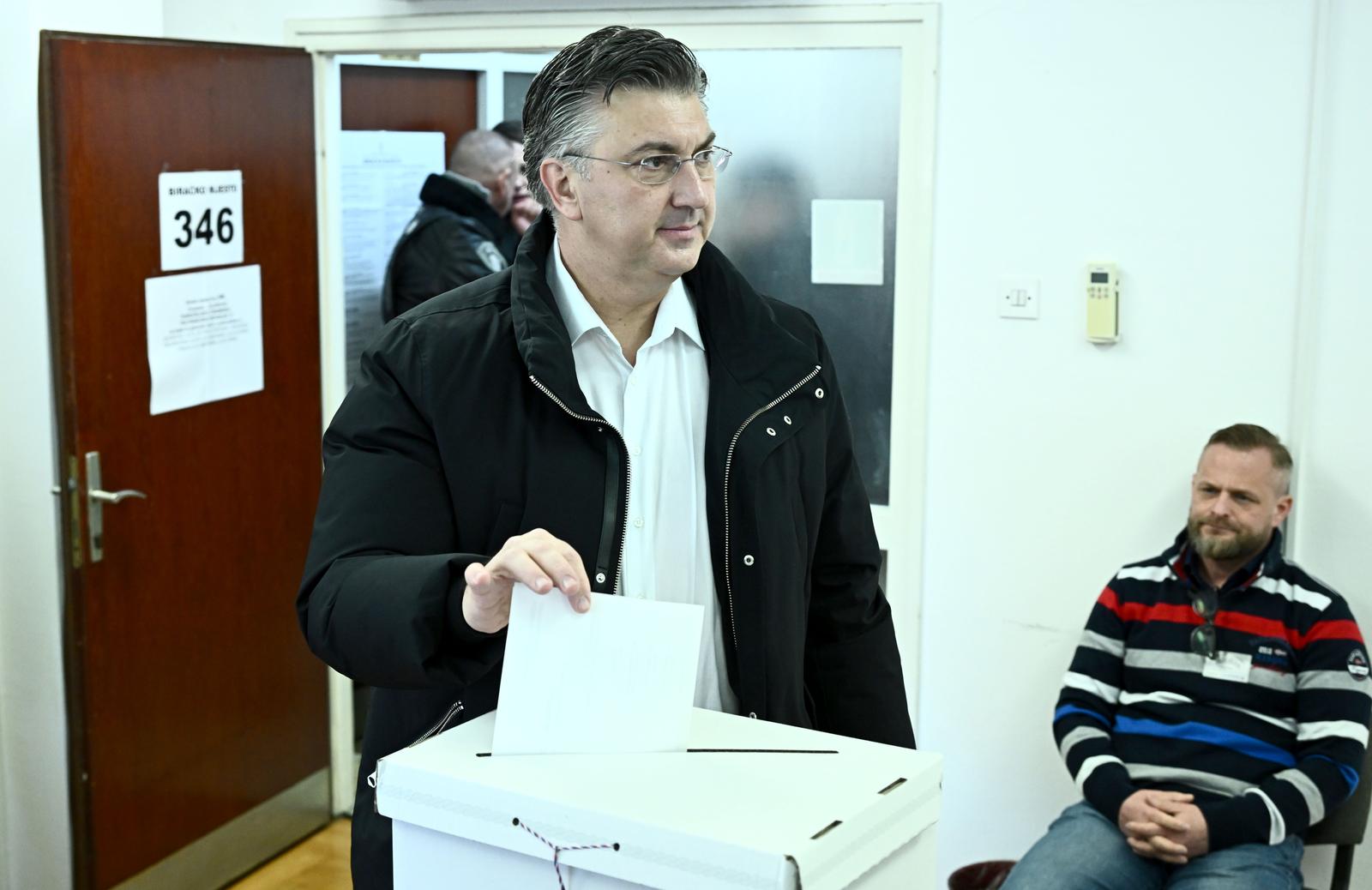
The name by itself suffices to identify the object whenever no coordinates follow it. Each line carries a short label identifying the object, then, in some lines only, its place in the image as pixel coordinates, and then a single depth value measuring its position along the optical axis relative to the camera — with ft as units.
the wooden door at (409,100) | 13.84
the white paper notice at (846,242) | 10.05
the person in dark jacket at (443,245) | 12.89
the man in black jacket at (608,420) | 4.55
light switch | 9.23
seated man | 7.90
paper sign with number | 9.83
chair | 8.01
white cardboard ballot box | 3.17
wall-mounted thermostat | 8.93
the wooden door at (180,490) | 9.26
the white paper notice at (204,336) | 9.89
